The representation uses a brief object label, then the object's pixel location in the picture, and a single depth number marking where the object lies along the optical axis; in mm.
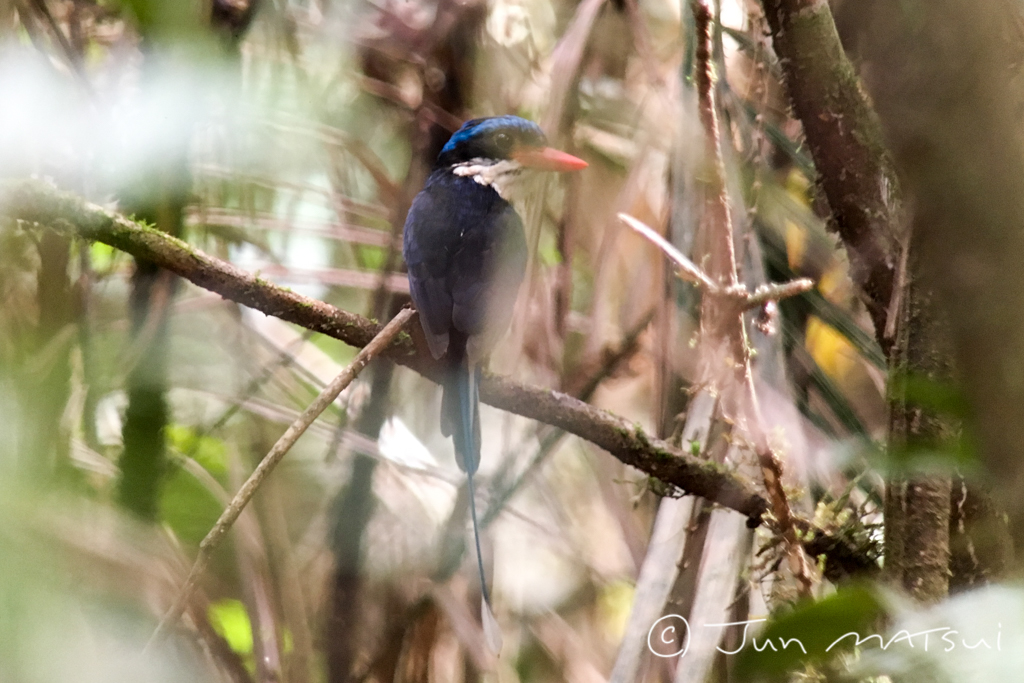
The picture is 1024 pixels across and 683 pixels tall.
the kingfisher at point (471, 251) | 8708
